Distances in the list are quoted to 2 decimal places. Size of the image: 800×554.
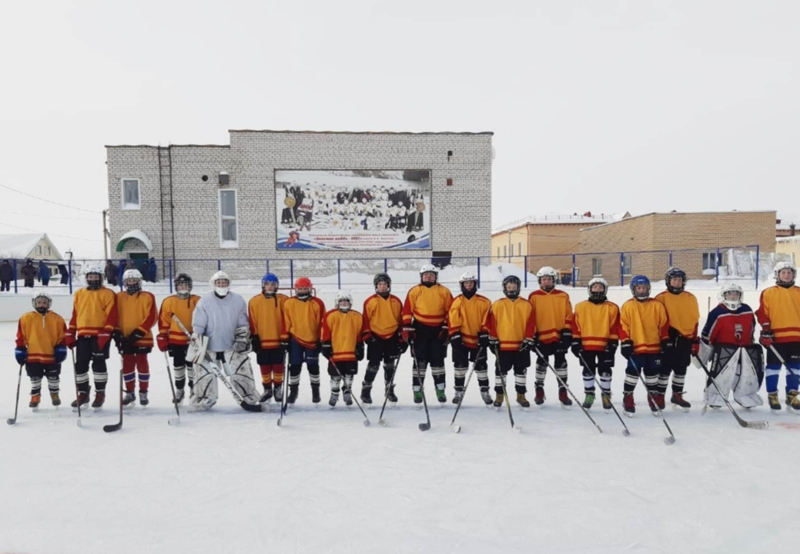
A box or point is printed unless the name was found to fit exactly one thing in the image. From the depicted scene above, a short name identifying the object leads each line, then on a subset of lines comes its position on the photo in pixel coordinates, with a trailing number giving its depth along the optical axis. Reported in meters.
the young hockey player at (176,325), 5.31
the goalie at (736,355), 4.91
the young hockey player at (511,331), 5.04
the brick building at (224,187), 16.39
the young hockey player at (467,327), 5.19
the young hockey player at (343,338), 5.14
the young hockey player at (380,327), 5.29
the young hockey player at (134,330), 5.30
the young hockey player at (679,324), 4.89
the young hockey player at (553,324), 5.17
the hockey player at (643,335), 4.79
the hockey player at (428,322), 5.30
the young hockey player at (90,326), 5.14
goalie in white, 5.15
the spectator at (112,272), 13.92
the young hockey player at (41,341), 5.11
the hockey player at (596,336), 4.95
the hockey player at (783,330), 4.94
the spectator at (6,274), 13.90
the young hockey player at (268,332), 5.28
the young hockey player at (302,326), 5.23
